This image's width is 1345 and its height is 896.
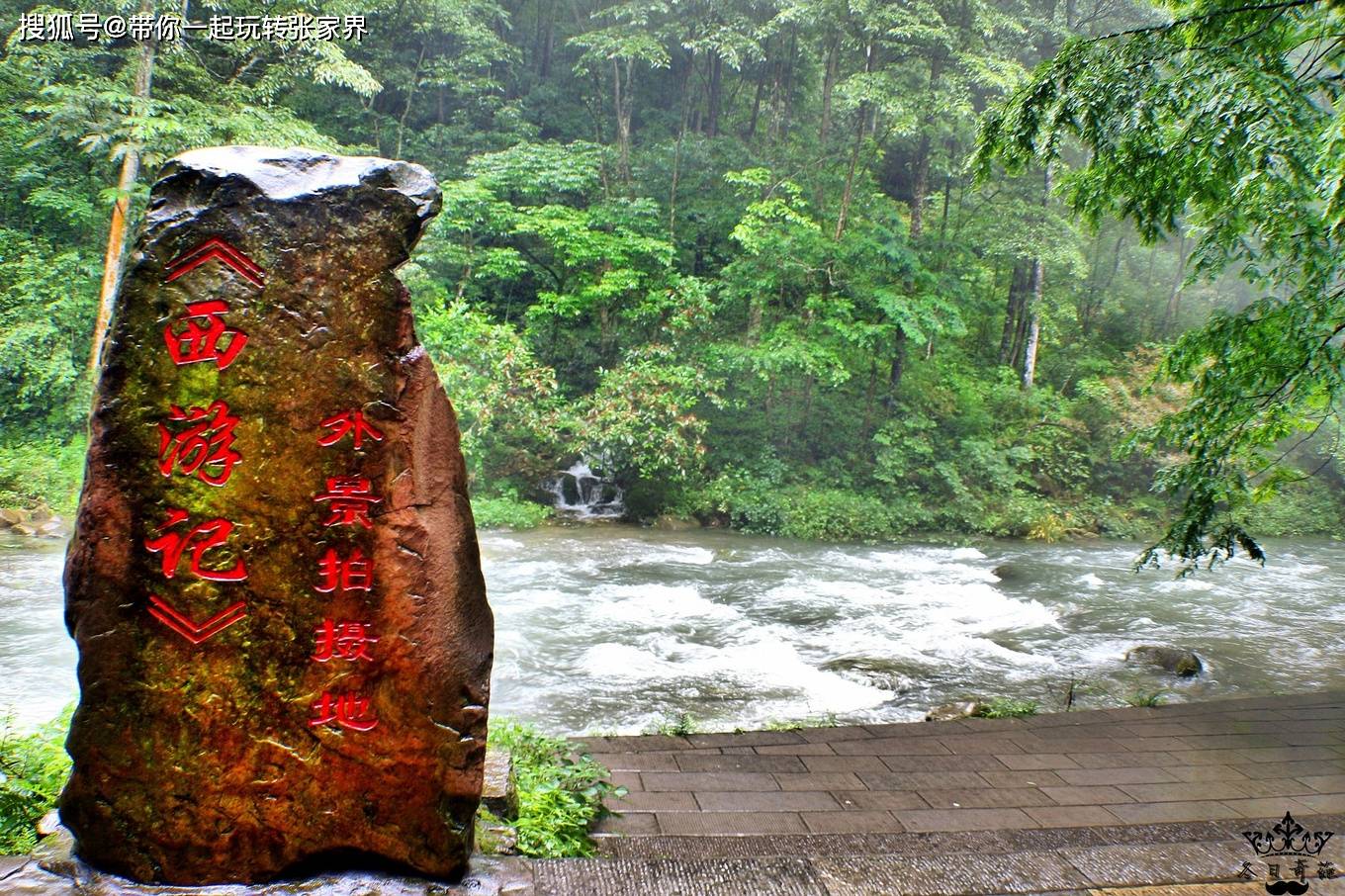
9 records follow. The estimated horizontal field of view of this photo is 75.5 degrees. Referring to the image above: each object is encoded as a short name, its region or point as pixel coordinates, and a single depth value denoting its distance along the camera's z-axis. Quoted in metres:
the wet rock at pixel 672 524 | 14.71
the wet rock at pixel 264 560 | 2.60
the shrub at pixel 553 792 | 3.25
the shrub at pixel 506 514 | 14.20
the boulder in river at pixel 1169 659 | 7.88
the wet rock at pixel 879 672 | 7.24
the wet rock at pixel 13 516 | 11.10
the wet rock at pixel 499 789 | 3.35
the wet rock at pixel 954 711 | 6.01
